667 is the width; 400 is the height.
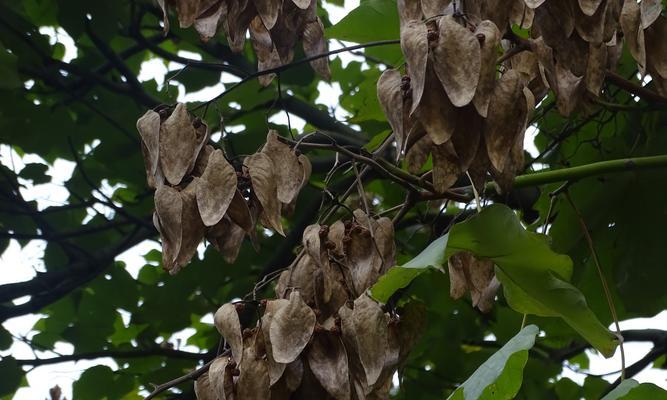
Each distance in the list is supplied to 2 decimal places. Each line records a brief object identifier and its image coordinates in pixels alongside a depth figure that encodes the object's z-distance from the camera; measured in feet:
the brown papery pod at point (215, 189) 5.07
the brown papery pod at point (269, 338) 4.84
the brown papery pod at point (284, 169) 5.28
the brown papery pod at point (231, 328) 4.99
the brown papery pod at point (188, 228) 5.11
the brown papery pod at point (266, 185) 5.17
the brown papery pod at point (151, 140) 5.21
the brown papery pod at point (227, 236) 5.25
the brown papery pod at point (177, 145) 5.17
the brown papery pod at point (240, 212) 5.16
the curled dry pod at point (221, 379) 4.92
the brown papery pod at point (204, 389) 5.01
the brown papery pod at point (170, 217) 5.10
